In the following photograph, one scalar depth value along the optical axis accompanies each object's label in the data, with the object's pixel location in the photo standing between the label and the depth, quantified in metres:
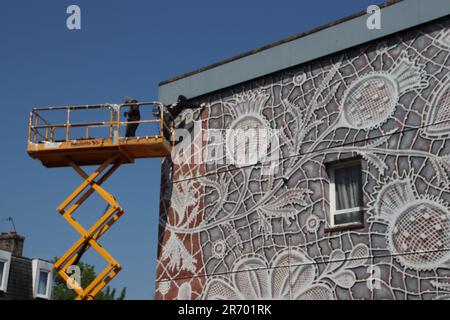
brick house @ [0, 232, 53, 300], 30.73
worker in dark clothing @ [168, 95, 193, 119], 18.45
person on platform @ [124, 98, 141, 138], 18.44
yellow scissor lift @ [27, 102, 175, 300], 17.56
